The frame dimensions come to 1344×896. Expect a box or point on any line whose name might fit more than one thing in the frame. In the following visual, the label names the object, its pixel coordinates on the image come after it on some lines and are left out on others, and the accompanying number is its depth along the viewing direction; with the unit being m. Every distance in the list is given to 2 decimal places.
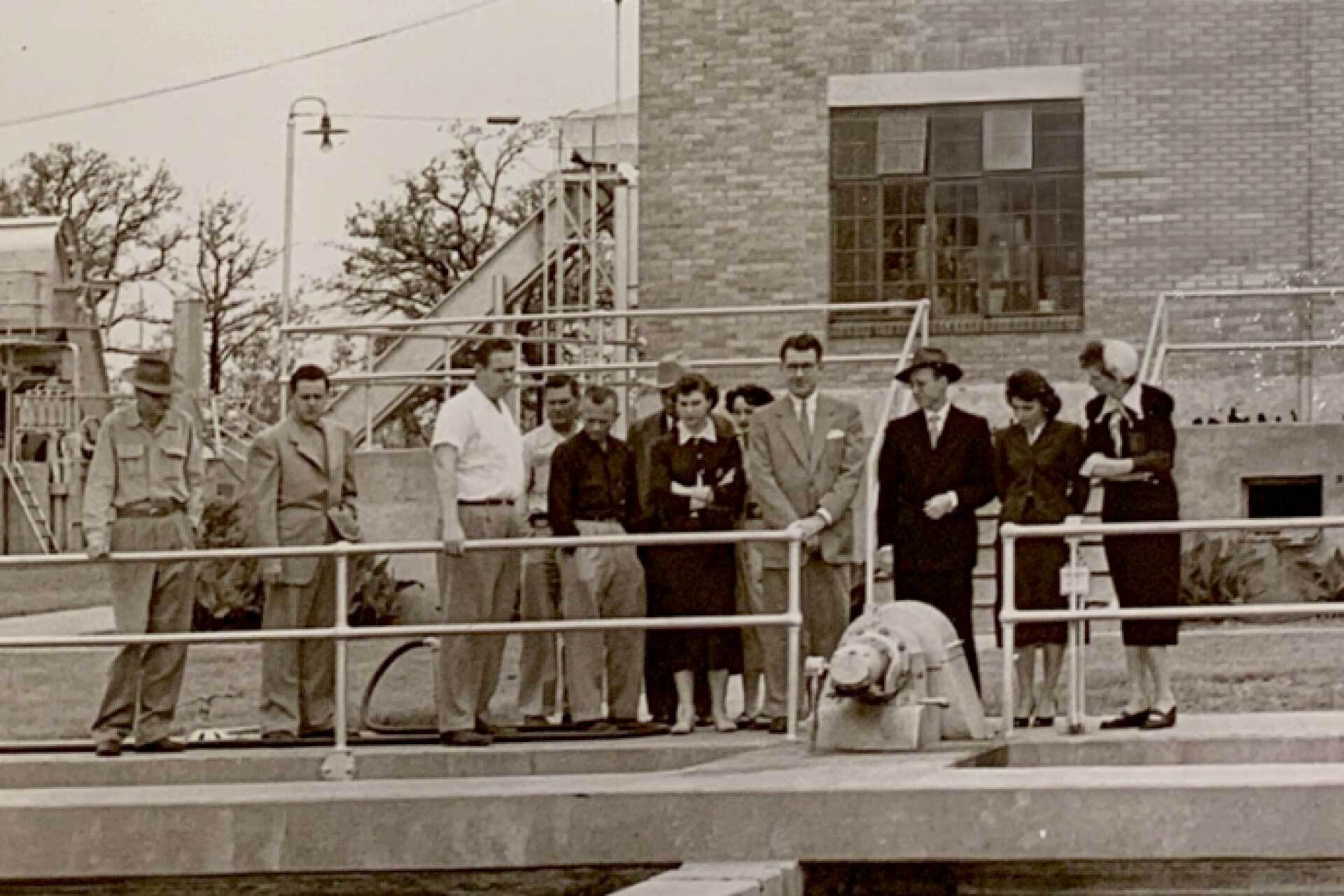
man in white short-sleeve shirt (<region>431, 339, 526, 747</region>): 13.90
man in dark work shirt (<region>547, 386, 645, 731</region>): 14.27
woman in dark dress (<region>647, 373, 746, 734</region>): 14.16
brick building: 23.89
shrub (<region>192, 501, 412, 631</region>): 21.67
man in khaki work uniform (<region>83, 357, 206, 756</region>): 14.05
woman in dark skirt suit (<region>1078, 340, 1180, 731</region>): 13.25
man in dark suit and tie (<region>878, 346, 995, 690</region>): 13.61
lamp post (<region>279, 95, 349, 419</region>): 37.42
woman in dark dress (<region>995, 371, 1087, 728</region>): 13.65
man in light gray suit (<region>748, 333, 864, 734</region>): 13.98
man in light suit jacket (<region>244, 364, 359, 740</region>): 14.40
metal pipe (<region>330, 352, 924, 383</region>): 20.05
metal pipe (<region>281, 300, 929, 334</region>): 20.41
